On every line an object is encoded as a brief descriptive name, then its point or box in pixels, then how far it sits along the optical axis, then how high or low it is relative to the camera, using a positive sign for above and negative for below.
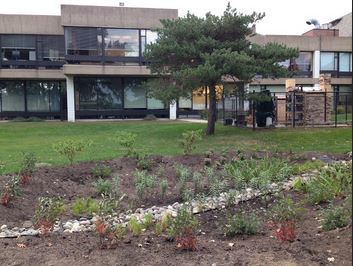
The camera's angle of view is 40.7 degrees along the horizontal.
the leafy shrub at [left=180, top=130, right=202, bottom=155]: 10.94 -0.96
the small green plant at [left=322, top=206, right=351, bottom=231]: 4.75 -1.23
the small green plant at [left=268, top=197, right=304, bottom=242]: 4.64 -1.24
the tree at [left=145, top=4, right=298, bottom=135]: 16.98 +1.70
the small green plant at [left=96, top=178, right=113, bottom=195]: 7.59 -1.43
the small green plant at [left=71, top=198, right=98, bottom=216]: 6.55 -1.51
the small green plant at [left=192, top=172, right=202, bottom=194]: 7.60 -1.37
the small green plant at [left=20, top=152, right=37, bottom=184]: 7.82 -1.15
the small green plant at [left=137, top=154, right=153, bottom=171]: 9.62 -1.33
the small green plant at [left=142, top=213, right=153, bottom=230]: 5.49 -1.44
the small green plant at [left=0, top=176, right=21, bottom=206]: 6.55 -1.31
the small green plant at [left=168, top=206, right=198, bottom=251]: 4.54 -1.28
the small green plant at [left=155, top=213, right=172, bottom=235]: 5.18 -1.40
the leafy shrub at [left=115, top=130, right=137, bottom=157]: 10.51 -0.94
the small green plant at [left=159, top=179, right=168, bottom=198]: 7.21 -1.36
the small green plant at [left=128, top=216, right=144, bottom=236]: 5.20 -1.42
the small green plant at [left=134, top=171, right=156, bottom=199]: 7.13 -1.32
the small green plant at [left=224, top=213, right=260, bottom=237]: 5.06 -1.37
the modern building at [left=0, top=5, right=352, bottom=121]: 30.59 +2.24
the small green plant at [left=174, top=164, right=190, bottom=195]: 7.57 -1.34
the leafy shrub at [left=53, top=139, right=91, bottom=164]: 9.56 -0.99
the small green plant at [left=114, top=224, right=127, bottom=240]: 4.82 -1.36
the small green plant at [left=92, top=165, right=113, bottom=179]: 9.02 -1.40
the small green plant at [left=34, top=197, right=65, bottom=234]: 5.19 -1.29
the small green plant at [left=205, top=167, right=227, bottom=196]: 7.06 -1.34
